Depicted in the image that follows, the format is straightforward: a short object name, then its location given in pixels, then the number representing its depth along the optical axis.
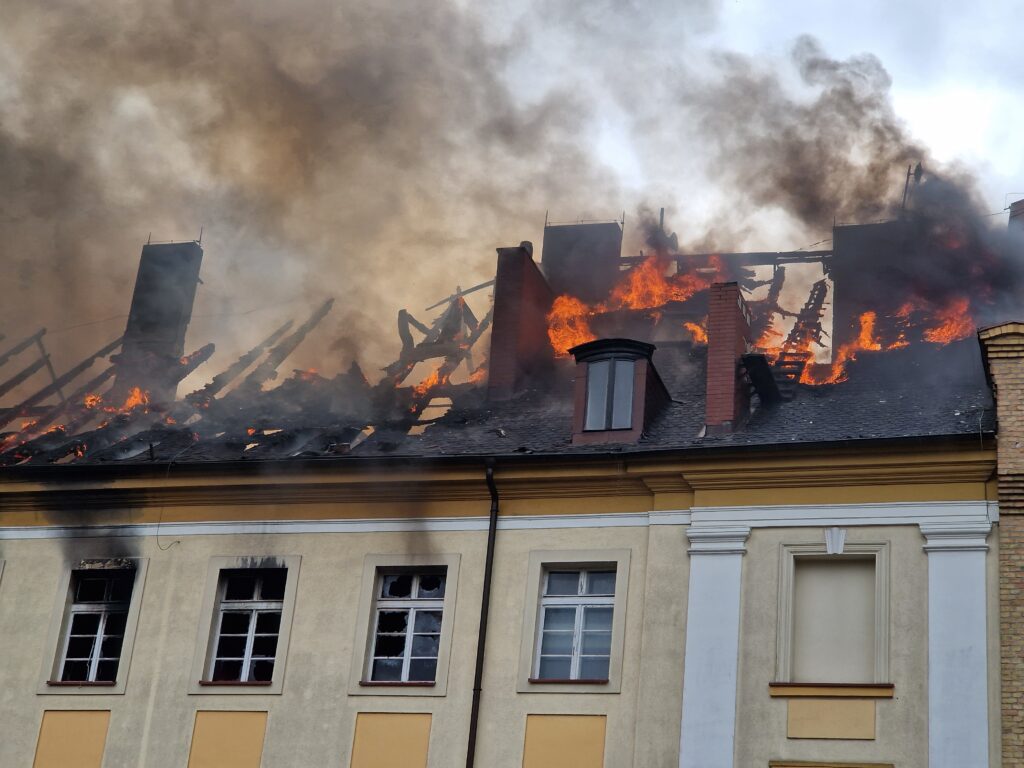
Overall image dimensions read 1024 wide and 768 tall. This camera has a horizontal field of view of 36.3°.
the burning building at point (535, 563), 17.52
